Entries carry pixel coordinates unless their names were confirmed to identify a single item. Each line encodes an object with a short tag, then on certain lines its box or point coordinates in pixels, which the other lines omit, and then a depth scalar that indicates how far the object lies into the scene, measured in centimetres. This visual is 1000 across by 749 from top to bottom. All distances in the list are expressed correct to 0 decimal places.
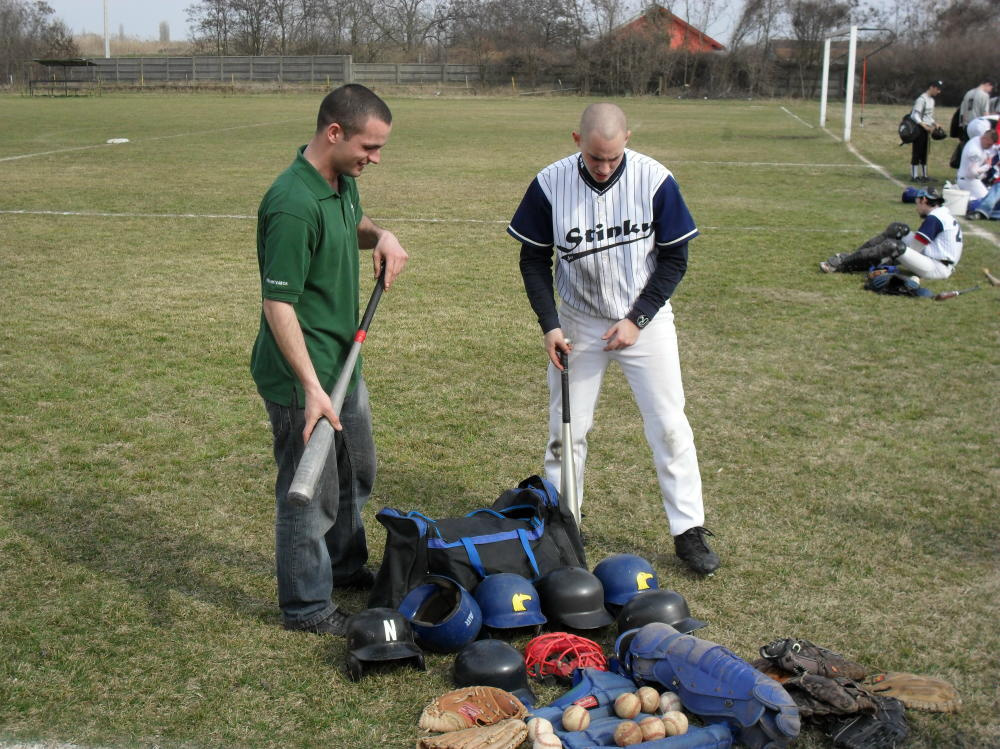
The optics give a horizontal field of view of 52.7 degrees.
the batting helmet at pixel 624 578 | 445
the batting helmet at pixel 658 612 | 417
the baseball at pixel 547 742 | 348
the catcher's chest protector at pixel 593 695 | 375
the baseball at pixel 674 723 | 357
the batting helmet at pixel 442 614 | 416
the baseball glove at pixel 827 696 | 369
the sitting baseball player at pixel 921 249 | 1176
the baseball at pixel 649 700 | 374
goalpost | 2666
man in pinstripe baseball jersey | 478
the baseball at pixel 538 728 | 356
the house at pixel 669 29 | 6800
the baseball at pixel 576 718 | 361
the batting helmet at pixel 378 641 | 401
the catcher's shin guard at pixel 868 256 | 1176
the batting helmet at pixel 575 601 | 429
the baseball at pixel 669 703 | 375
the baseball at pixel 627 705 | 367
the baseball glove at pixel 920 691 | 382
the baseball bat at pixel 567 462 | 498
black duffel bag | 449
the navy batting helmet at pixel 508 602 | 424
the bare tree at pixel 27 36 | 6819
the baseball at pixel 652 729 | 353
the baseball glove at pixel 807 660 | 389
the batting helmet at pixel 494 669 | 387
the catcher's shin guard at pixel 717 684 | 353
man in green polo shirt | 379
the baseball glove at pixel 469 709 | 365
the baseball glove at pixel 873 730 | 360
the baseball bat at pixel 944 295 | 1101
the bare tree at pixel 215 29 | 8169
